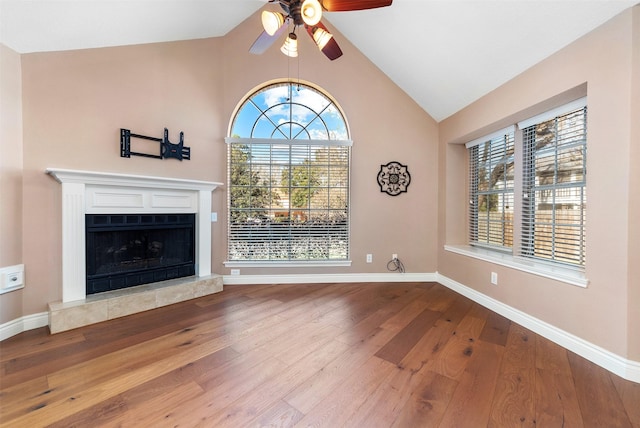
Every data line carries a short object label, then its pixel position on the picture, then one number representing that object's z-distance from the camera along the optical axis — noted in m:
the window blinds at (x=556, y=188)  2.27
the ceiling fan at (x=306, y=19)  1.76
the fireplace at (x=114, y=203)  2.40
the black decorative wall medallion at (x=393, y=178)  3.76
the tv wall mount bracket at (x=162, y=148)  2.73
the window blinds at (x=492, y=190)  3.06
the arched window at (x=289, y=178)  3.67
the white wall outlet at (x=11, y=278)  2.10
